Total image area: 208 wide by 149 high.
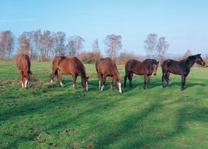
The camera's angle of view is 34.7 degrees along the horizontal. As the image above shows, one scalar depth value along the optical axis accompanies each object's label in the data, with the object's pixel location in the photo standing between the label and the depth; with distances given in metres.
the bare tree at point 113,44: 67.62
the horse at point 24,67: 16.80
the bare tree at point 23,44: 71.88
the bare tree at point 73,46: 72.06
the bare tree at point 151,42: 76.50
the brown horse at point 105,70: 17.23
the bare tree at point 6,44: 73.12
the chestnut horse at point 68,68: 16.87
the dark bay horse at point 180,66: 19.23
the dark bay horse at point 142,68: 18.42
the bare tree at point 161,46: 75.81
